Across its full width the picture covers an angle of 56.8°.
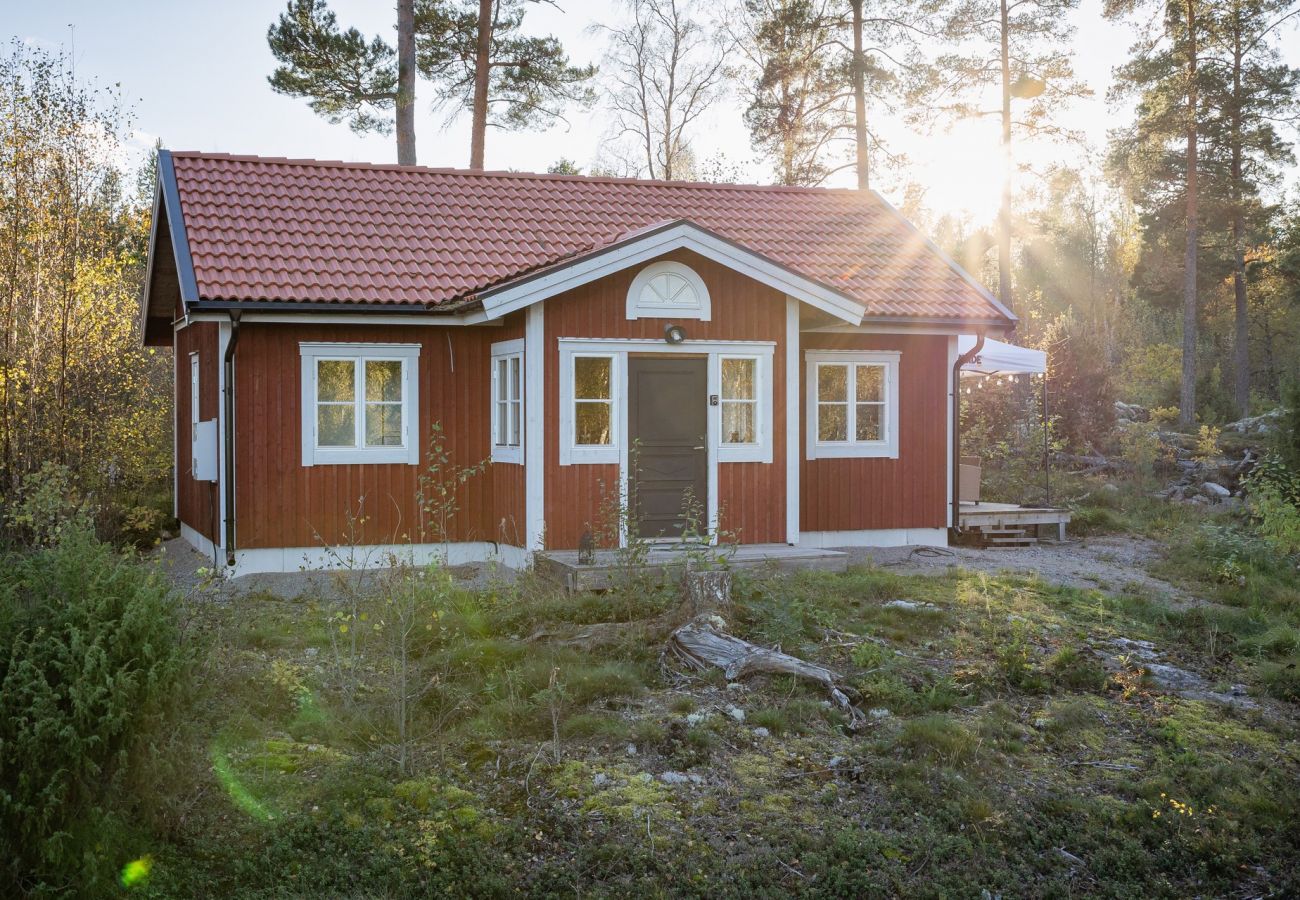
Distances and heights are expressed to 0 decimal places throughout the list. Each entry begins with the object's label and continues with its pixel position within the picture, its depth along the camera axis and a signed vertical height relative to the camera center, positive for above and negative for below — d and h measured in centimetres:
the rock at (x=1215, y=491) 2055 -114
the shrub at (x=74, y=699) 457 -109
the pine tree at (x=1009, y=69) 2833 +842
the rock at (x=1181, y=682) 793 -176
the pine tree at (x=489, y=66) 2372 +724
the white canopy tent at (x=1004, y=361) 1667 +90
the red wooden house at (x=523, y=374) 1280 +57
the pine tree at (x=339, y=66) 2184 +662
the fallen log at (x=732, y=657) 760 -152
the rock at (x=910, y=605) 1004 -153
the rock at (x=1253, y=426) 2813 -1
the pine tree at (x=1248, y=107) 3203 +882
